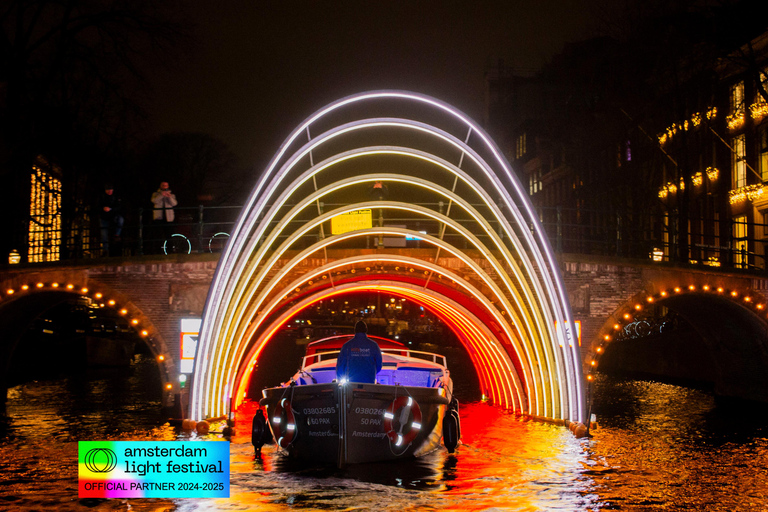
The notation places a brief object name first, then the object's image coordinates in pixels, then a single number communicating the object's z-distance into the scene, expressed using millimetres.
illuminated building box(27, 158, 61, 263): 39509
